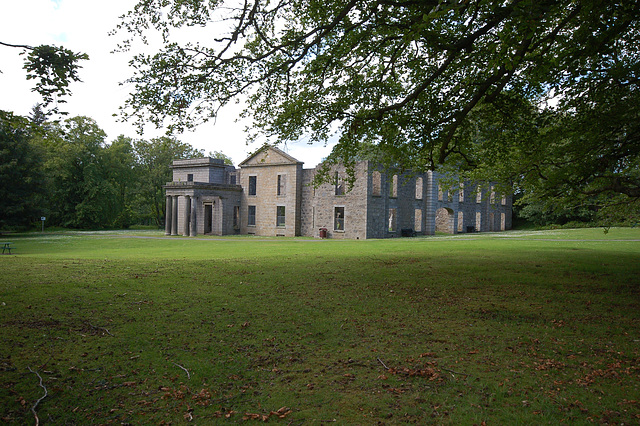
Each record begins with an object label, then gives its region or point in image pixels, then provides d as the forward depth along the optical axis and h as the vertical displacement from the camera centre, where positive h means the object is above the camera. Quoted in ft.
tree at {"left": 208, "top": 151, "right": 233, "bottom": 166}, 259.72 +40.36
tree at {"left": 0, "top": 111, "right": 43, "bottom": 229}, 121.29 +10.79
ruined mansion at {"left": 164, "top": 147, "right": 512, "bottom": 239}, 121.80 +5.31
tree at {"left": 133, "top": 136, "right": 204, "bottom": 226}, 188.34 +22.45
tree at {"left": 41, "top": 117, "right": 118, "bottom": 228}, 168.86 +14.62
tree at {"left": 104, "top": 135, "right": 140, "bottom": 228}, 188.65 +18.92
